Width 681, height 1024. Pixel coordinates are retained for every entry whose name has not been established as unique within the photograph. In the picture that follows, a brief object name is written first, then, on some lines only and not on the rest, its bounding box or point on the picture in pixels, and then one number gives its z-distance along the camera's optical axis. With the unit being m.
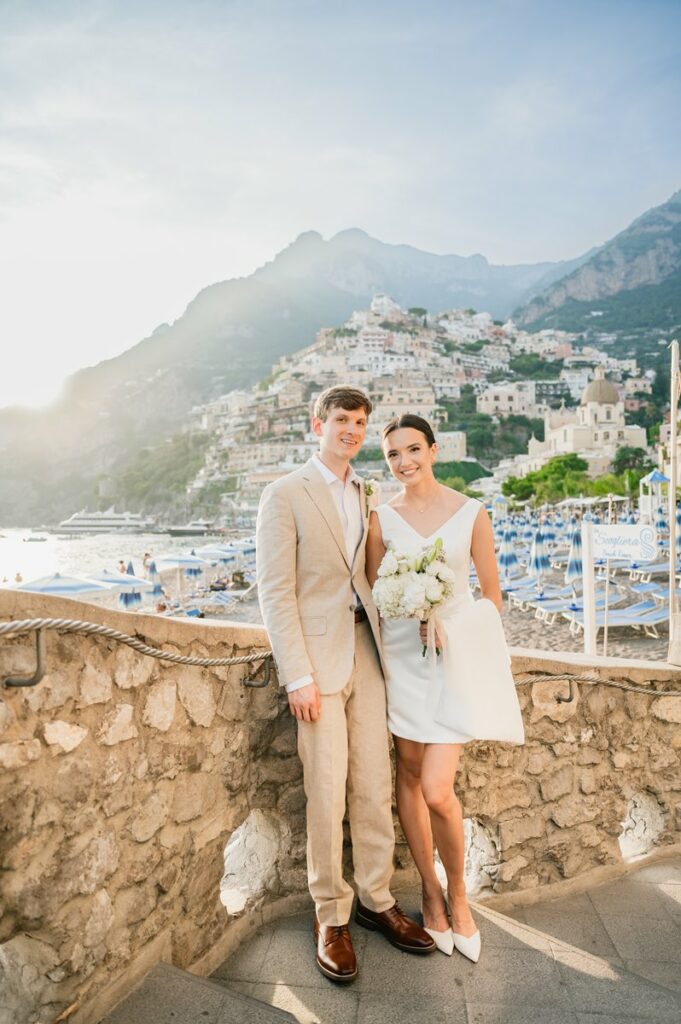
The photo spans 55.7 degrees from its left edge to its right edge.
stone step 1.68
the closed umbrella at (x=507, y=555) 20.81
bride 2.14
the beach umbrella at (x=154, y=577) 21.96
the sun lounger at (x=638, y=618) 13.95
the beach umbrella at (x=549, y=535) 22.69
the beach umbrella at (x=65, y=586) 15.60
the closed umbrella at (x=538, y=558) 18.62
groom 2.03
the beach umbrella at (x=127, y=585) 18.81
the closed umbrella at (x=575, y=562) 15.19
